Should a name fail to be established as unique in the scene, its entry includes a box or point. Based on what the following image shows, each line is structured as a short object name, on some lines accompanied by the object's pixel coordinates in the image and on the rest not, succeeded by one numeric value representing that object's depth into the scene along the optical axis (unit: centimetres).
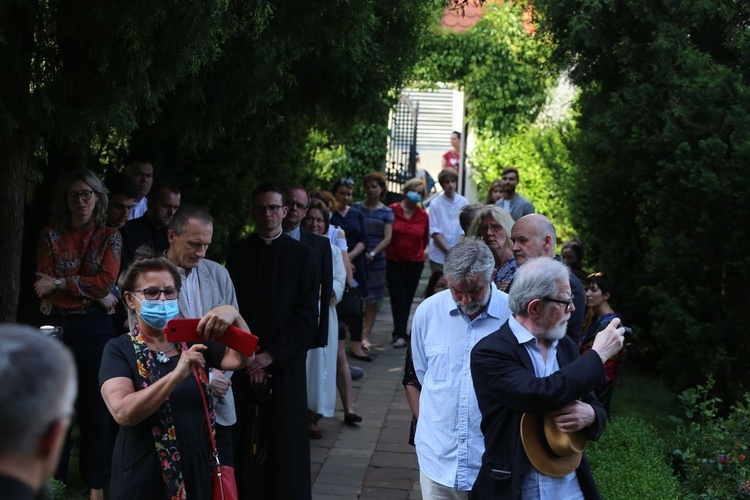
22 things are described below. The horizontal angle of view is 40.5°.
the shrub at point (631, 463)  555
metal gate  1739
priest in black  590
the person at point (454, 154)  1819
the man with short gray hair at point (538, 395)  372
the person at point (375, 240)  1116
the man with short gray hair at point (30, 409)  188
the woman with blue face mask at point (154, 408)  383
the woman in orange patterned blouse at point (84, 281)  580
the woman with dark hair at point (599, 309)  704
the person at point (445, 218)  1149
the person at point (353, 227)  1055
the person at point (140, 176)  731
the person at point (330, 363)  777
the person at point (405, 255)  1138
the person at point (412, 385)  494
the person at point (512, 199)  1047
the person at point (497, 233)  584
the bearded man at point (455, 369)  433
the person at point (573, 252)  835
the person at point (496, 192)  1089
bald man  536
